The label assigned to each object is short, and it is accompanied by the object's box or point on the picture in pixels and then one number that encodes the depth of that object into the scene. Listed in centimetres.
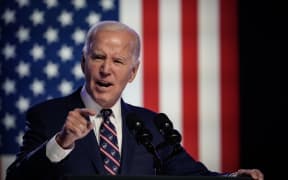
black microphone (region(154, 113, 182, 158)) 462
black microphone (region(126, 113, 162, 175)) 460
